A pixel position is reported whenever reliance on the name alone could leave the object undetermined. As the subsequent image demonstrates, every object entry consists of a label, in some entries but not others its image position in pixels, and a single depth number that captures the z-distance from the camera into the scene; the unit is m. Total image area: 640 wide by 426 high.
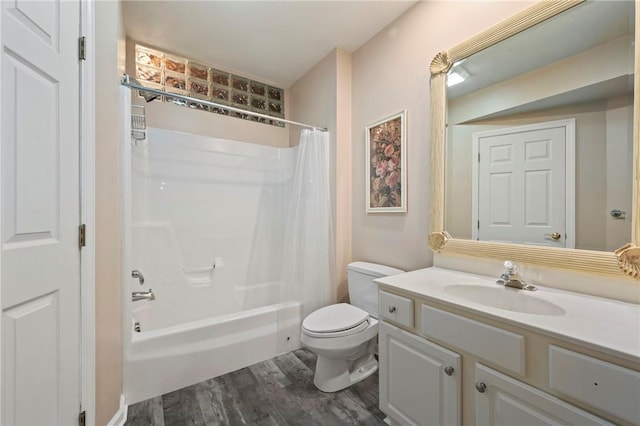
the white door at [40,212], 0.76
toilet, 1.56
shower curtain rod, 1.54
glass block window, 2.28
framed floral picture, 1.86
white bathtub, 1.55
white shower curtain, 2.15
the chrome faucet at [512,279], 1.17
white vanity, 0.72
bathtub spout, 1.67
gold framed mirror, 0.96
